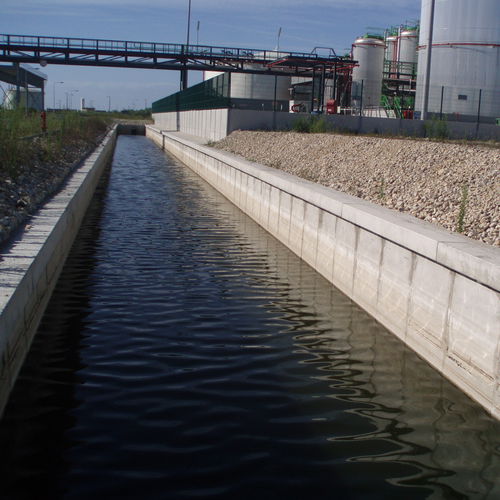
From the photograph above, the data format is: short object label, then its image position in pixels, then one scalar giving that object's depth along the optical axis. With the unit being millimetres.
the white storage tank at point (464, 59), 34031
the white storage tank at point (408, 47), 55438
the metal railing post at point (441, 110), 31023
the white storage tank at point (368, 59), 45875
